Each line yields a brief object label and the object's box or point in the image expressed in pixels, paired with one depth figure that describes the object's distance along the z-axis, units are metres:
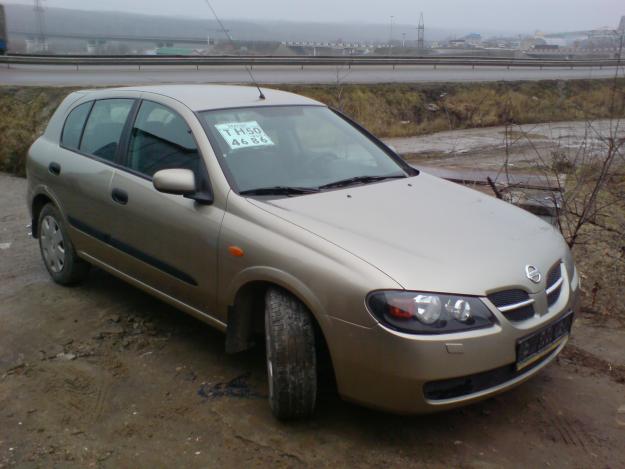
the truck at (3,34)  26.50
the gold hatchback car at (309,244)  3.05
